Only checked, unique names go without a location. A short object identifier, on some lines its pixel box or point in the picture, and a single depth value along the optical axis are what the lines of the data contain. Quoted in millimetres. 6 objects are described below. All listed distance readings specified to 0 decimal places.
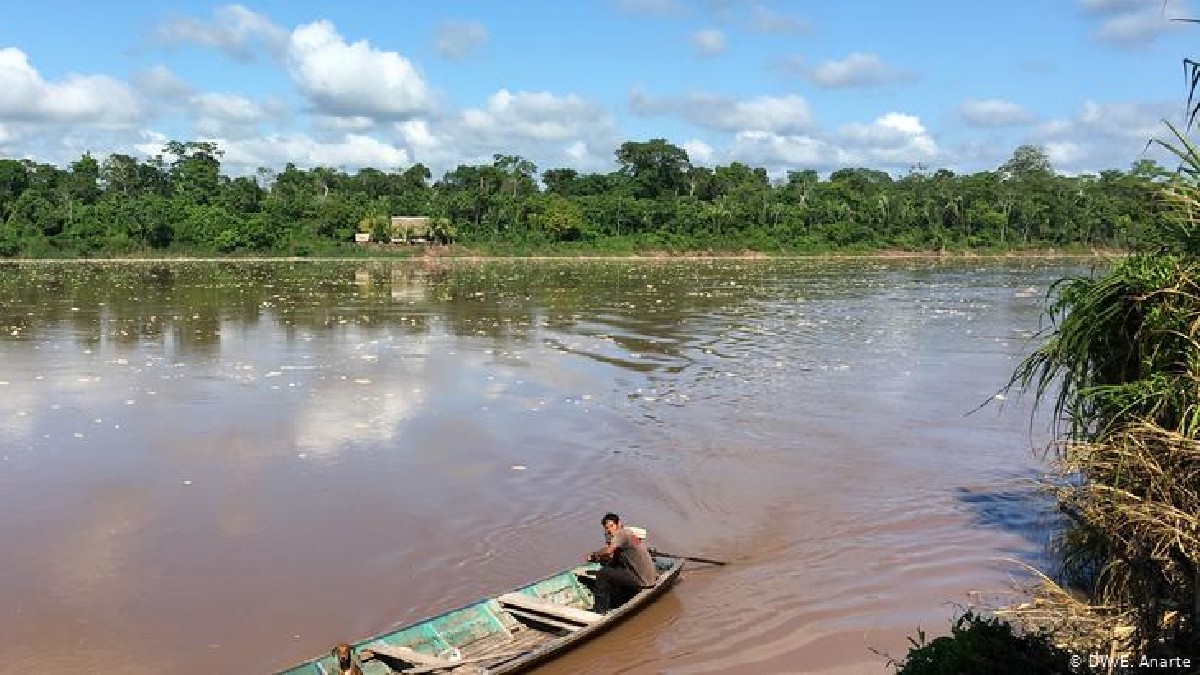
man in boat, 10602
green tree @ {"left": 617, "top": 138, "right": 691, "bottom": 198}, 120562
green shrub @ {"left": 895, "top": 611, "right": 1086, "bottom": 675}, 5742
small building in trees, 96812
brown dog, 7953
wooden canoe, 8734
